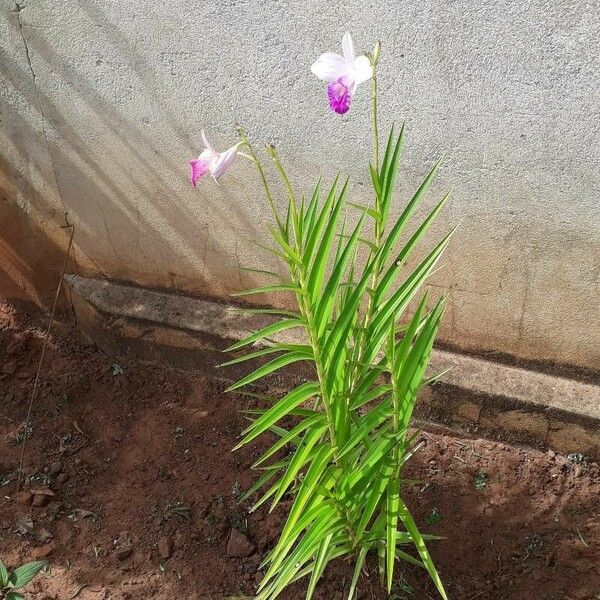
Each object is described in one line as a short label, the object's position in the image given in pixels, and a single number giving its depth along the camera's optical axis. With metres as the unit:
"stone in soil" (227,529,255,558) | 2.53
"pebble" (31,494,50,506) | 2.78
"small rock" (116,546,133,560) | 2.59
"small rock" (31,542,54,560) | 2.64
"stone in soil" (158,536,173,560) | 2.56
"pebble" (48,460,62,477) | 2.89
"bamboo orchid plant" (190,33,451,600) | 1.81
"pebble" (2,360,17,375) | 3.29
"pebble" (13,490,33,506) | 2.79
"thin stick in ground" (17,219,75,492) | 2.94
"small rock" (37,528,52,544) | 2.68
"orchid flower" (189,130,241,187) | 1.72
